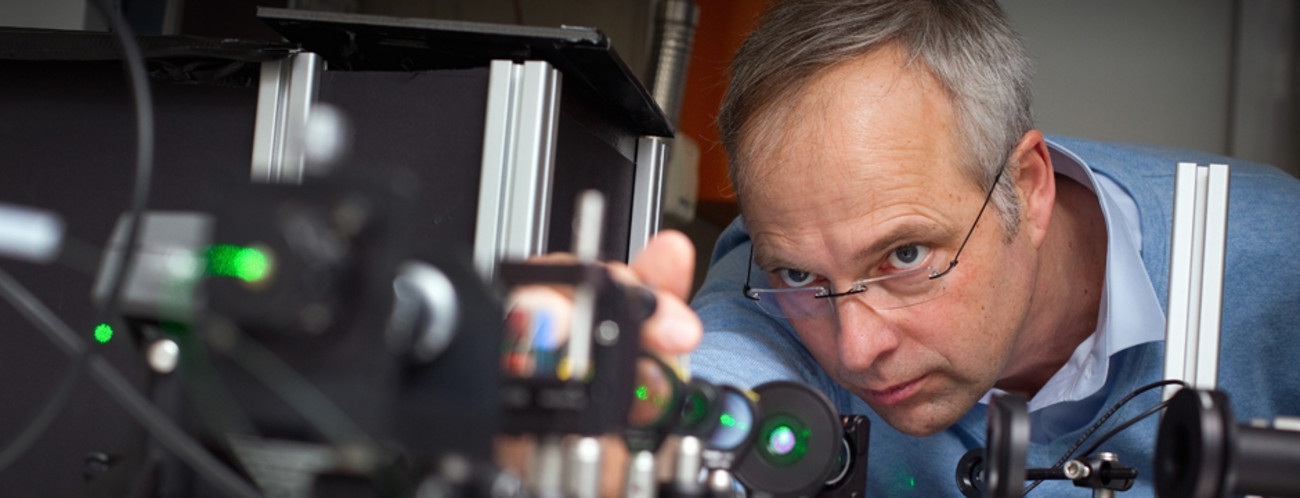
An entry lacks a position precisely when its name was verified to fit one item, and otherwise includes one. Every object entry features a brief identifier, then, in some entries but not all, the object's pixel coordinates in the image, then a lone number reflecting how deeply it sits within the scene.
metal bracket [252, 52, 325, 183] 0.94
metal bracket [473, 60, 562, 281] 0.90
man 1.12
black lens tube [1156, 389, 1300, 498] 0.60
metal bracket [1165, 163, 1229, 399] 0.95
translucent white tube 0.41
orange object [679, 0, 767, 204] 2.50
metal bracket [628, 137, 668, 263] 1.29
